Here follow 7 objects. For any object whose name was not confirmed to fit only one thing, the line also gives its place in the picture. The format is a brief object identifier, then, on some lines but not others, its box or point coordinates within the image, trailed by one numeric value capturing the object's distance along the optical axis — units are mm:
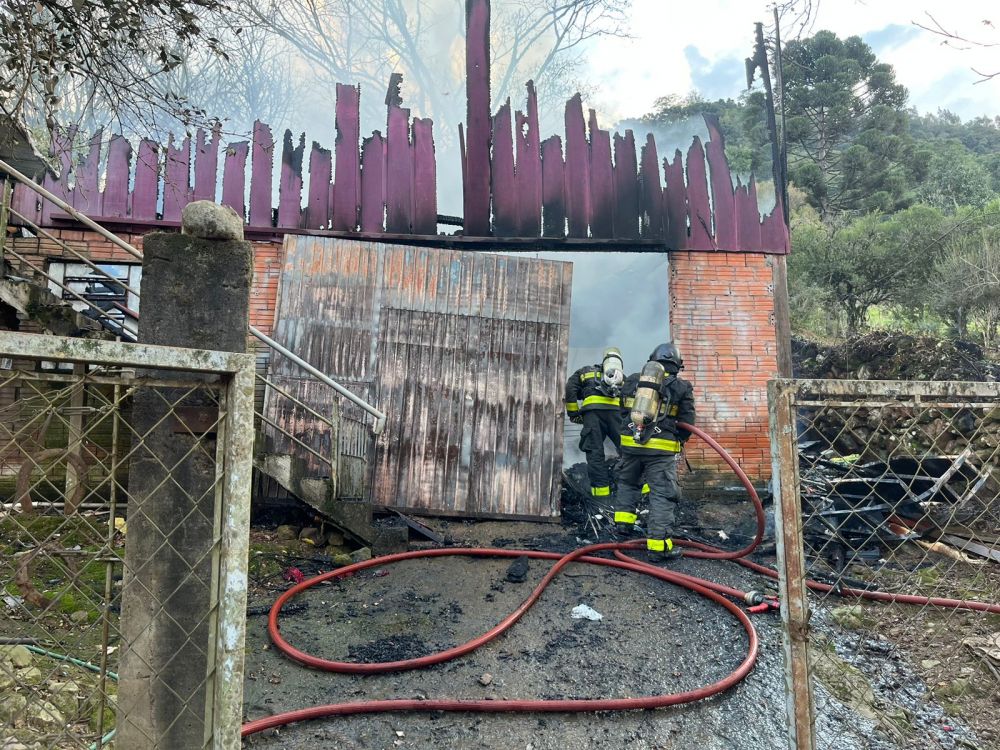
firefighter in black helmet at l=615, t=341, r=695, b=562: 5586
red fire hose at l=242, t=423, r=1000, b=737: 3109
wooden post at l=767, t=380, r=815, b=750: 2043
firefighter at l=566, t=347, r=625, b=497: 6953
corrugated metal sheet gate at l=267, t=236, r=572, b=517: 6840
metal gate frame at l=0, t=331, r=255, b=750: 1752
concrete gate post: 2111
